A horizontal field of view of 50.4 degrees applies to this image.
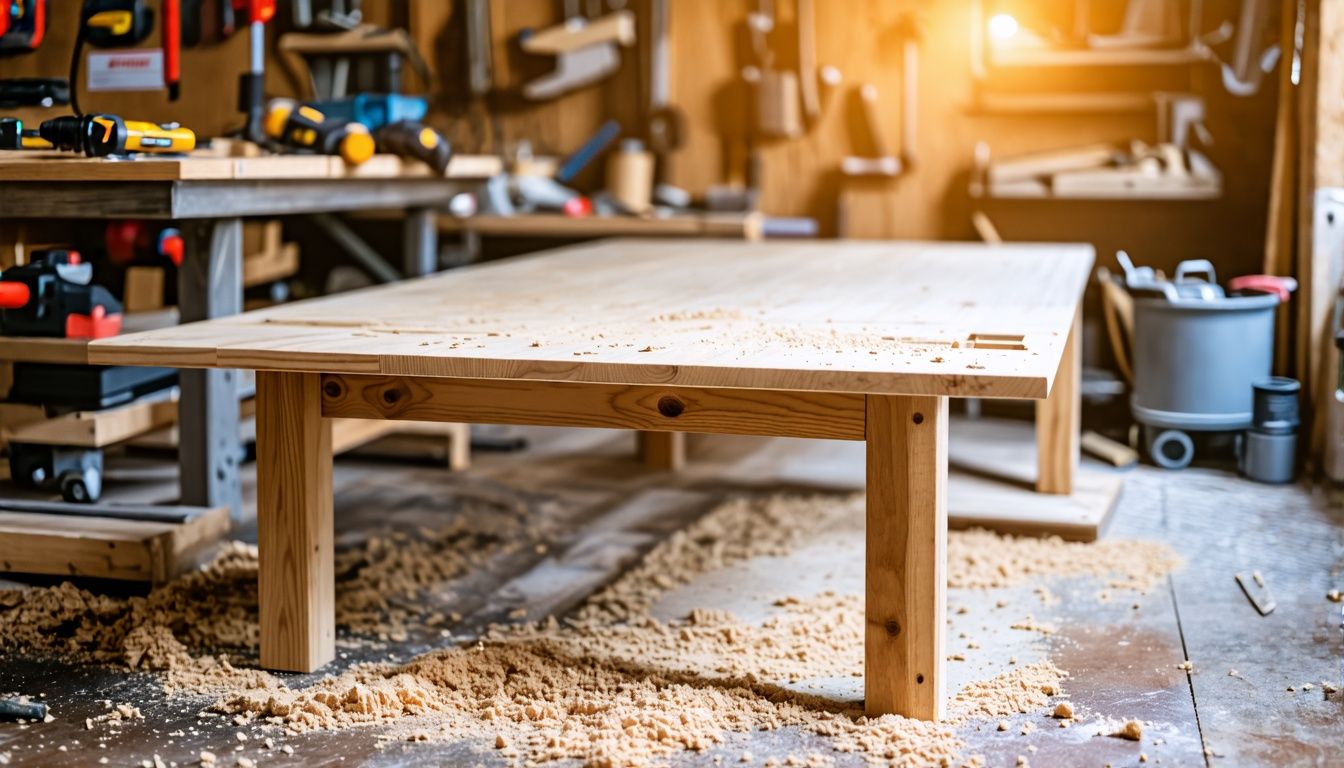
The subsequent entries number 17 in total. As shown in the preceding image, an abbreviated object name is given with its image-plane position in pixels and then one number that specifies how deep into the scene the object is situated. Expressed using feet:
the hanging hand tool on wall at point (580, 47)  18.89
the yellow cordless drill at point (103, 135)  10.21
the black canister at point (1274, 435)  14.37
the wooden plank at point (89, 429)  12.07
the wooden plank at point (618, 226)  17.63
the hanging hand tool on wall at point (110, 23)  12.00
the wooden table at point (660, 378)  7.45
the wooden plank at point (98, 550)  10.42
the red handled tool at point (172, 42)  11.94
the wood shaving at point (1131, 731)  7.81
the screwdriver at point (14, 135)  10.33
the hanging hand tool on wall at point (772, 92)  18.79
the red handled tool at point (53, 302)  11.29
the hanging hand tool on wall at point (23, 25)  11.50
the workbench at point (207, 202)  10.28
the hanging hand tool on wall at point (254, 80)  12.40
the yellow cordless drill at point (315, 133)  12.26
